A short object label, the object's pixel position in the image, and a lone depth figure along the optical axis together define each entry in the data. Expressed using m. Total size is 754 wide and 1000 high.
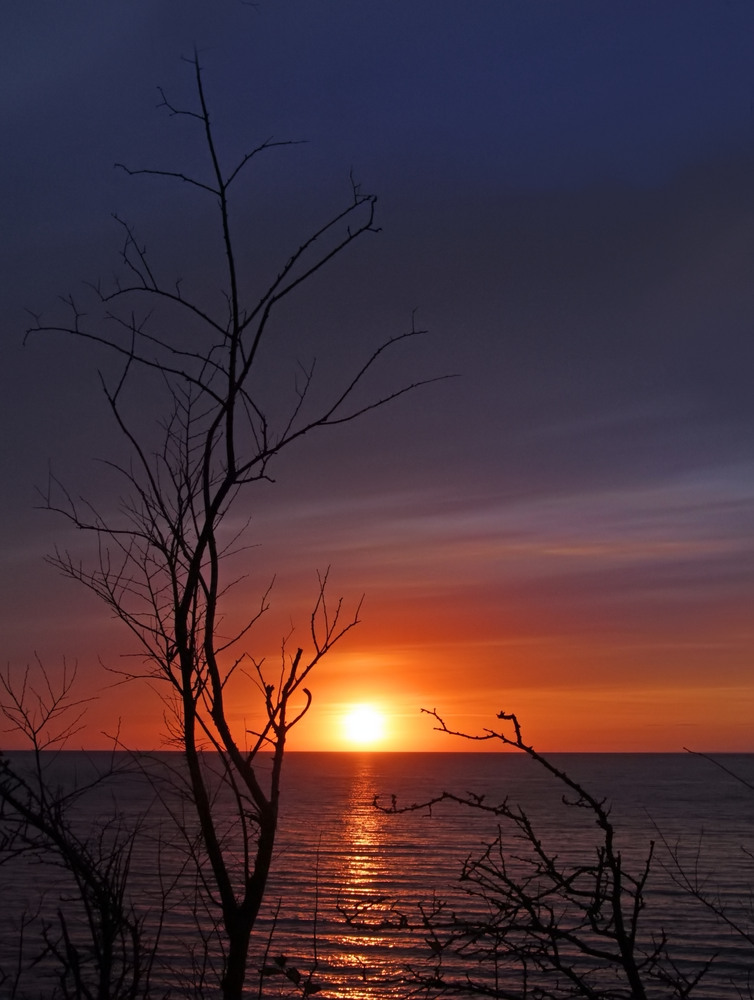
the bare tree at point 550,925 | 3.09
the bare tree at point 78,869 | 3.31
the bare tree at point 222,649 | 3.38
